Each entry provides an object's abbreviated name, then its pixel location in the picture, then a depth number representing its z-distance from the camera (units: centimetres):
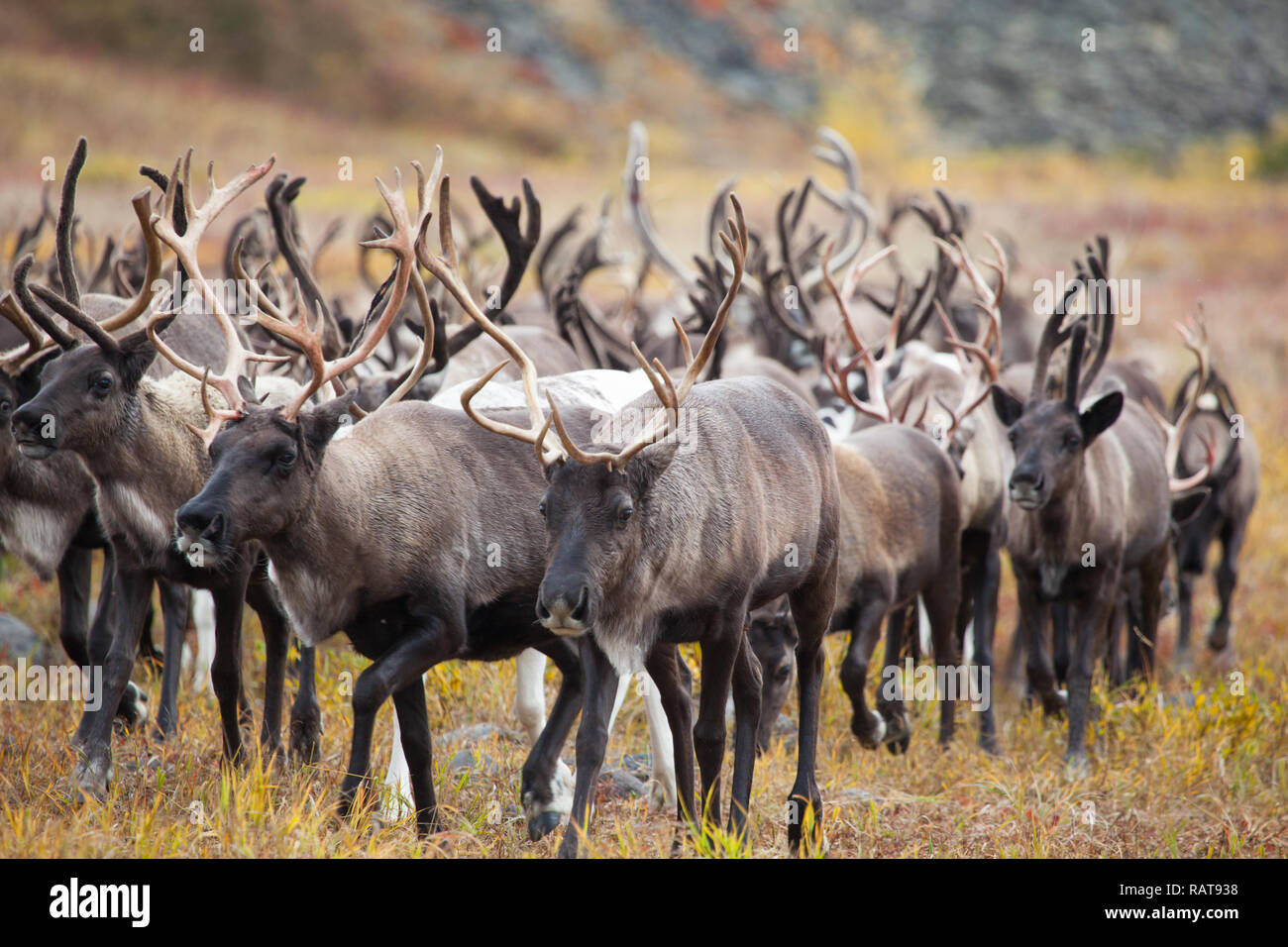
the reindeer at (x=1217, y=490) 2097
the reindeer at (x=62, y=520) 1280
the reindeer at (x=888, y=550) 1433
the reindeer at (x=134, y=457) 1112
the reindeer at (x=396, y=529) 1001
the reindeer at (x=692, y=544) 940
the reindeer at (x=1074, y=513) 1531
